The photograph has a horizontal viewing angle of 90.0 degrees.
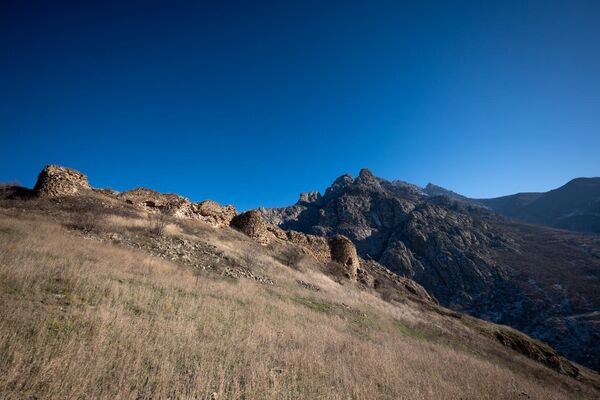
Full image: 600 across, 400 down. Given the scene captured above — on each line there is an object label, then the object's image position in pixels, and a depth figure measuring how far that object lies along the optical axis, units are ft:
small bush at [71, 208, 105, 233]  51.49
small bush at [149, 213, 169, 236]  59.93
